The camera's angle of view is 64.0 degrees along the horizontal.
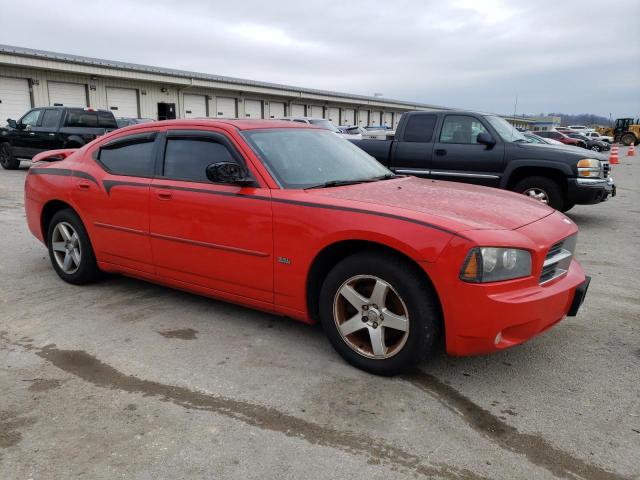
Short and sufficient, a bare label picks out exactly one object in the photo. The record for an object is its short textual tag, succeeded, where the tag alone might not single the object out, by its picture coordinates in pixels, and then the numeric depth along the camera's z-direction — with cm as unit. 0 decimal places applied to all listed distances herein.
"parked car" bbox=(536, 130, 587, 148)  3269
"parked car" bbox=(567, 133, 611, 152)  3519
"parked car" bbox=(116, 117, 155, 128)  1858
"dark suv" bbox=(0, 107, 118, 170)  1439
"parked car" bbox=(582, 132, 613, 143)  4032
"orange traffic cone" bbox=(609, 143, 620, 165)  2265
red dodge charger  280
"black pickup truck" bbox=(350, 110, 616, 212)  781
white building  2270
